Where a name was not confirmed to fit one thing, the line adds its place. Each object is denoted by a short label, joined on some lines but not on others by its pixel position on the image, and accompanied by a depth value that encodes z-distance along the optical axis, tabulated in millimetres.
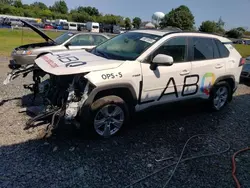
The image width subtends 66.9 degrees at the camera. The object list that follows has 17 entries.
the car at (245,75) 7562
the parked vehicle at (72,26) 52126
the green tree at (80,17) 81623
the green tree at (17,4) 96837
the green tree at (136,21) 84633
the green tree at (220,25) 59924
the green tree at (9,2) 96361
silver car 7049
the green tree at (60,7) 104500
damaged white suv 2777
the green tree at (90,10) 103867
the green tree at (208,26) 55250
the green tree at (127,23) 80529
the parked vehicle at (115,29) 48634
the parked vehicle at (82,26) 49399
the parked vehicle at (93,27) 51126
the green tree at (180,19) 57478
